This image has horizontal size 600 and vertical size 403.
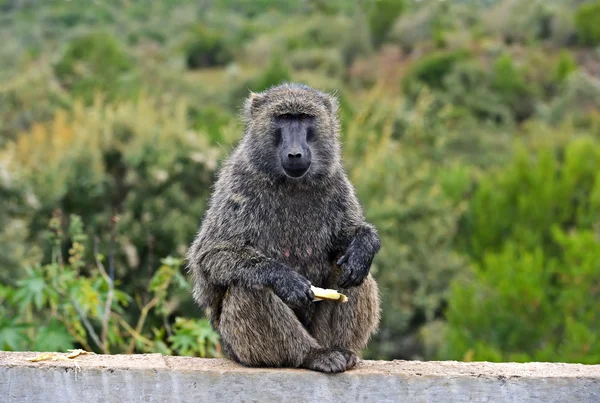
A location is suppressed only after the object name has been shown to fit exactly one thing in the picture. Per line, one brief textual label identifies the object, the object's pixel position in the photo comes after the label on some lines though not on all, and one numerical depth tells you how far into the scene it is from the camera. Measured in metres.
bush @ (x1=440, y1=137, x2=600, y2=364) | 13.37
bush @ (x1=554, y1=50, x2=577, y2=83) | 50.00
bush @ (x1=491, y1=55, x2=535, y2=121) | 46.12
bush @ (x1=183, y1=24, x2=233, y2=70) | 59.16
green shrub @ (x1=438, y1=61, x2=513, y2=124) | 42.41
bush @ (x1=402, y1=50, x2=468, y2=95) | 46.75
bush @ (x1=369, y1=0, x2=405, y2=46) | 59.84
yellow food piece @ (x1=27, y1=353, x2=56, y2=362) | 4.89
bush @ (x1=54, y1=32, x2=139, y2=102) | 35.69
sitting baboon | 4.90
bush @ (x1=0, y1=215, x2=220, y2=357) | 6.56
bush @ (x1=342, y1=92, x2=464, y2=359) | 15.40
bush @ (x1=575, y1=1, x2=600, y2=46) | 55.38
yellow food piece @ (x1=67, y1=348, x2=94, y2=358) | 5.02
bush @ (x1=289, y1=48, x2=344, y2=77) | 54.44
